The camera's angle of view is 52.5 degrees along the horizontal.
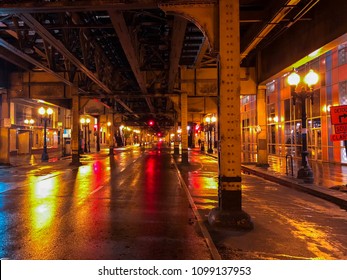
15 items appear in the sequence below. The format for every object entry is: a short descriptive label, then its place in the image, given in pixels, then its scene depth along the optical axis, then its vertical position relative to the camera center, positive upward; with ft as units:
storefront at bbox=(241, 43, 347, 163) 75.67 +7.92
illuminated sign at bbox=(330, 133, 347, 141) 37.06 +0.45
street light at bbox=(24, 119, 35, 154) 131.87 +7.29
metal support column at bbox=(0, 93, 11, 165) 80.59 +1.59
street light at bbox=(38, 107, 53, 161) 98.02 +8.38
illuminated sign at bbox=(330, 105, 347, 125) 37.29 +2.89
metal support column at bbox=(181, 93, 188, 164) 85.96 +3.81
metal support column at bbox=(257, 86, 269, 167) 73.20 +2.87
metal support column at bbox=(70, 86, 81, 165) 85.25 +4.04
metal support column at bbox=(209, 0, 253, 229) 24.04 +1.76
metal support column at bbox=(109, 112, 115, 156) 136.21 +4.11
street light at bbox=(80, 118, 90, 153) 143.23 +9.87
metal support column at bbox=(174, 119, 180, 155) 135.54 -1.85
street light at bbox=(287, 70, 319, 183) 46.50 +6.41
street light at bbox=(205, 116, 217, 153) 135.23 +7.44
